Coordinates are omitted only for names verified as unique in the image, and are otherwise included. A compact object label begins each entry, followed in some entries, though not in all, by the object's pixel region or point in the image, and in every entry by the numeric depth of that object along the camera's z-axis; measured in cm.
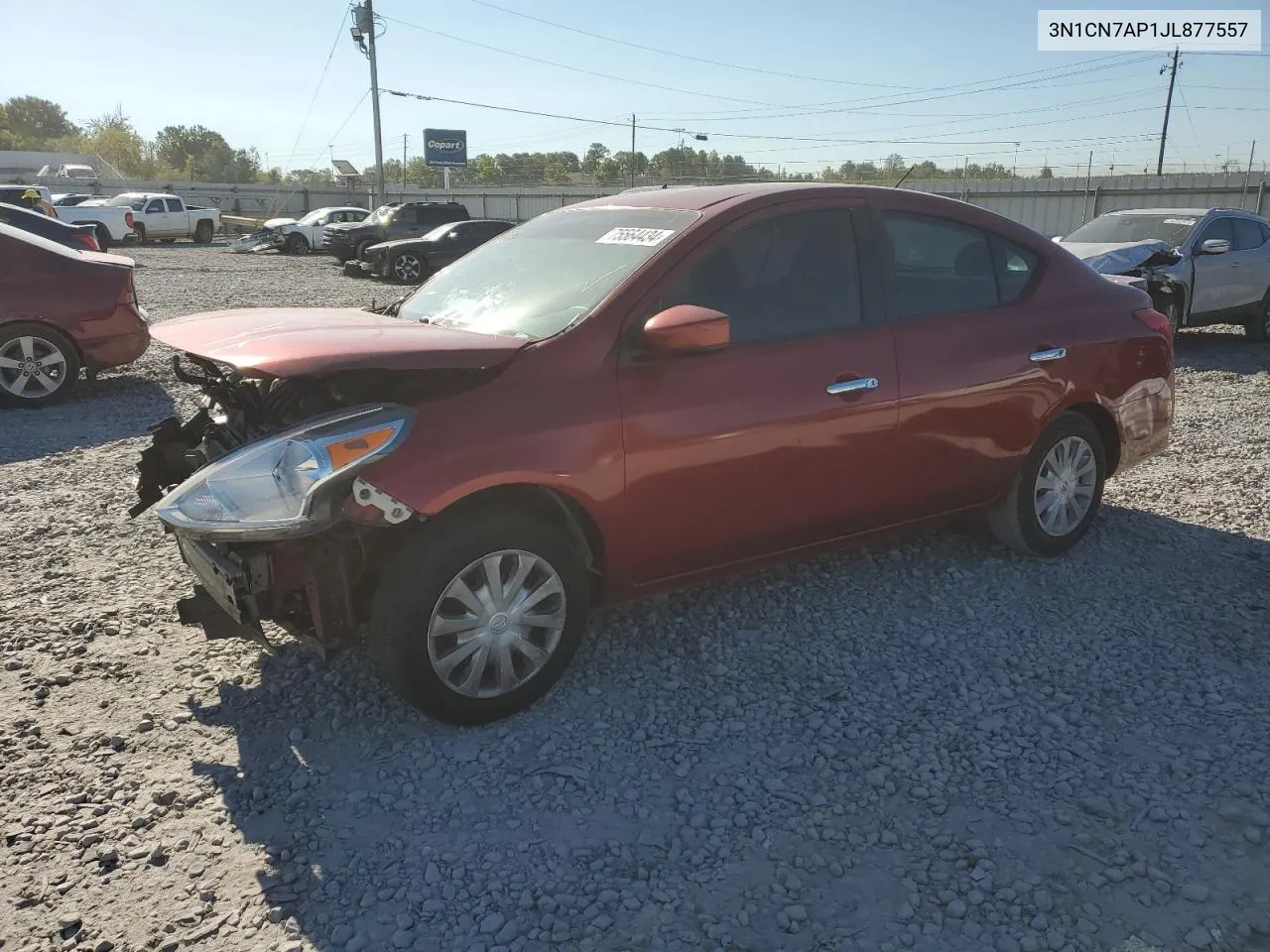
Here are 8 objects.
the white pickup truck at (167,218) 3275
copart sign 5591
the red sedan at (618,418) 310
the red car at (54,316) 794
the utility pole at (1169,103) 5422
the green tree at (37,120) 9762
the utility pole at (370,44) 4122
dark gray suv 2417
